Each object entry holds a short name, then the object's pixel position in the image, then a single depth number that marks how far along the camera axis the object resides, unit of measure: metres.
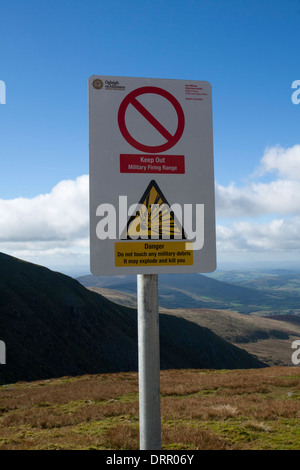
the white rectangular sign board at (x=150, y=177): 3.16
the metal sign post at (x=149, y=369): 3.10
